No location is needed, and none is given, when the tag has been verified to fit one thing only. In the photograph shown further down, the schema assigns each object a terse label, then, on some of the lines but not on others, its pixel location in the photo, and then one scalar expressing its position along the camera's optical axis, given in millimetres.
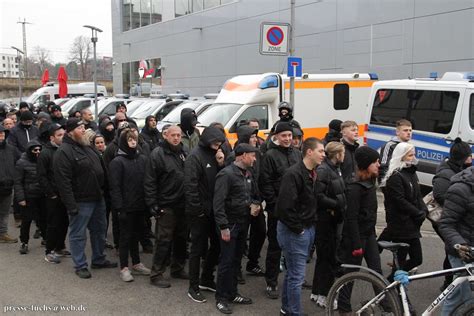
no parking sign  9625
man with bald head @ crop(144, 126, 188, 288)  5297
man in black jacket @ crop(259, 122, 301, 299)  5117
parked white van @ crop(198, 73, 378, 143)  10903
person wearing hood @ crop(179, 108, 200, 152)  6633
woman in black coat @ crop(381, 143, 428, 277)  4430
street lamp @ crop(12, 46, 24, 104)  31334
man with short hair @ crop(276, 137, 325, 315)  4117
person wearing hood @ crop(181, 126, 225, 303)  4871
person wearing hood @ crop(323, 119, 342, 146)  6767
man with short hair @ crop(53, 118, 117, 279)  5367
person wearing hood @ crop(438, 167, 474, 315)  3619
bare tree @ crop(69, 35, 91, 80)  78875
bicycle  3539
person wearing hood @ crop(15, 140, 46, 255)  6512
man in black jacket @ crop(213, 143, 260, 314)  4559
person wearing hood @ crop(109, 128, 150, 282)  5449
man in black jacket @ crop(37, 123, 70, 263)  6039
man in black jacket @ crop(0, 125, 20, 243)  6793
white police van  8289
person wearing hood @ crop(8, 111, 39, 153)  8211
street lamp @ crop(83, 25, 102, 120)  14022
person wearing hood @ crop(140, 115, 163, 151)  7949
